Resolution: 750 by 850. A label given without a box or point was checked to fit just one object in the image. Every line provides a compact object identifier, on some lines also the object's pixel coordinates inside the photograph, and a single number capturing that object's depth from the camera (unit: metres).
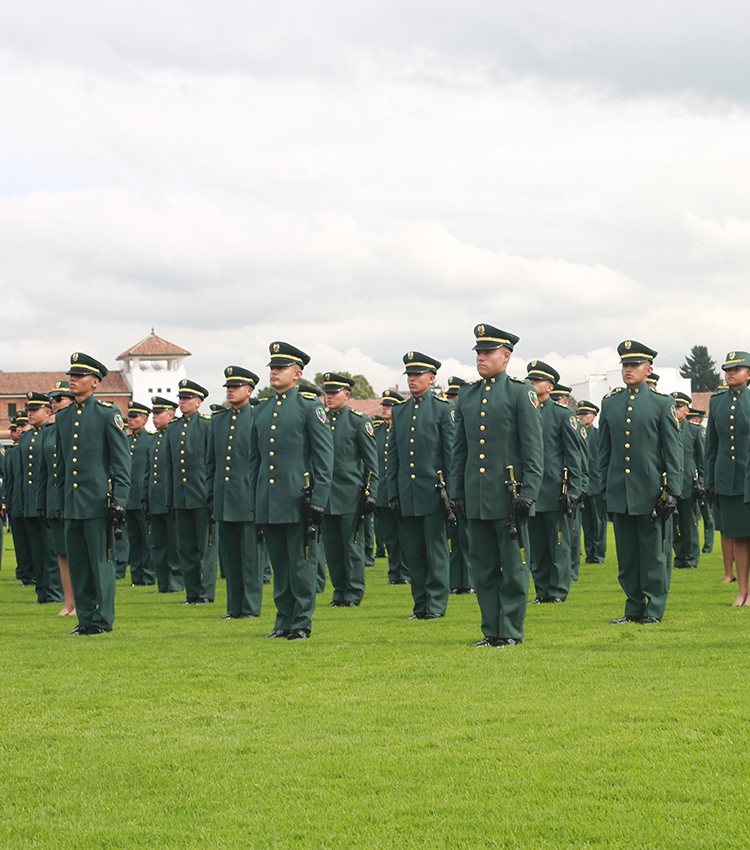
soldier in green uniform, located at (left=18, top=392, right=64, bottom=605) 13.28
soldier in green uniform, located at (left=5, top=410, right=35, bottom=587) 14.60
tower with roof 95.06
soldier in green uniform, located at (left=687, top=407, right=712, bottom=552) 17.03
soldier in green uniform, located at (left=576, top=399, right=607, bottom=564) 16.91
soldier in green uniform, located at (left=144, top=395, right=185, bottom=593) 13.86
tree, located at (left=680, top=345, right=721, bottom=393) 122.69
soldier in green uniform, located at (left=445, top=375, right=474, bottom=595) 13.14
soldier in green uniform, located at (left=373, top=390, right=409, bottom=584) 14.88
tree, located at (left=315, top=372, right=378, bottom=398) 112.62
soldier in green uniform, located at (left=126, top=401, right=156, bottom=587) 15.94
